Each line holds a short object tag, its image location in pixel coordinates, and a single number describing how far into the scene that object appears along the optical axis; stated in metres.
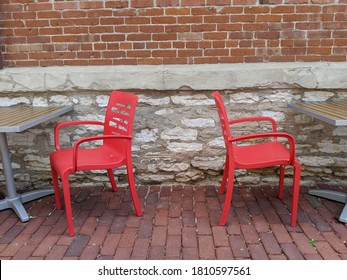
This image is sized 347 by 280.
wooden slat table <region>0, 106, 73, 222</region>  2.79
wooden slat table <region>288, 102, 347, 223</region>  2.55
